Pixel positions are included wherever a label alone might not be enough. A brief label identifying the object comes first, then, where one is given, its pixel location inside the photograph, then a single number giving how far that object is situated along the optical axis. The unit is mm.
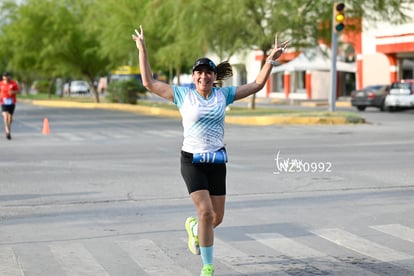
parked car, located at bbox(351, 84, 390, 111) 43625
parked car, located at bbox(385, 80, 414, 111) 41812
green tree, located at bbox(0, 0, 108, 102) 56344
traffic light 27453
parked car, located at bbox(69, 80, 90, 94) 97562
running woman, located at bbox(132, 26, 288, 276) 7090
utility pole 27484
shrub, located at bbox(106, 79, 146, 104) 50312
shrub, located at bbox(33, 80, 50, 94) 91750
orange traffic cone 26445
